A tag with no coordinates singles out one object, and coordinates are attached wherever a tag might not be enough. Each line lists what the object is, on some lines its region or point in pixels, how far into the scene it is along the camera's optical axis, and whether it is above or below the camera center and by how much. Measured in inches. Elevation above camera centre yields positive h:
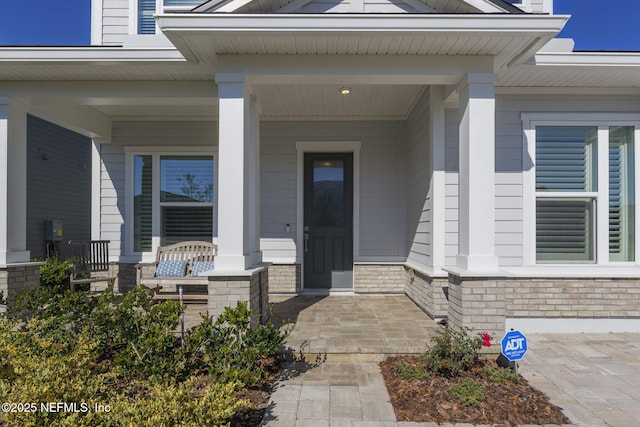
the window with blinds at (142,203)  231.6 +7.9
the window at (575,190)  174.7 +12.8
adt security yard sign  113.8 -40.8
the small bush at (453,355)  113.9 -44.8
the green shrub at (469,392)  98.1 -49.1
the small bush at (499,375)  110.7 -49.1
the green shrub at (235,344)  105.6 -39.1
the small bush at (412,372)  111.8 -49.2
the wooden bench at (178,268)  186.5 -29.9
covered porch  130.3 +45.9
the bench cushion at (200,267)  200.4 -28.5
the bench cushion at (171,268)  204.1 -29.8
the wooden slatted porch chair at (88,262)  196.7 -26.8
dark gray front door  232.8 -3.3
